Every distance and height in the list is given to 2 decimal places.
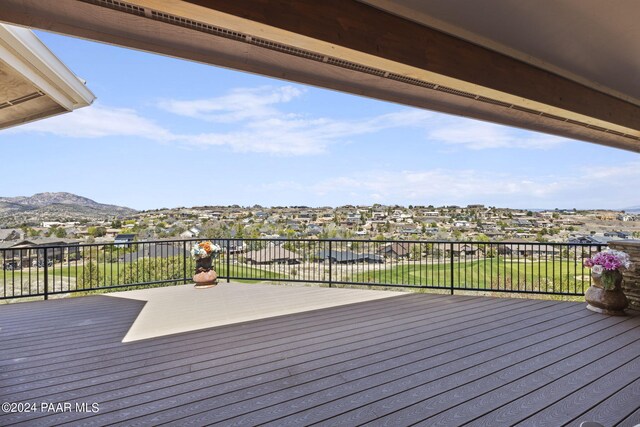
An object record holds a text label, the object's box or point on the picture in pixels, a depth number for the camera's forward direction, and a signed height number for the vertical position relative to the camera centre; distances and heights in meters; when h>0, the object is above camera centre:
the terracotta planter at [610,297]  4.17 -1.10
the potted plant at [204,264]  6.09 -0.99
